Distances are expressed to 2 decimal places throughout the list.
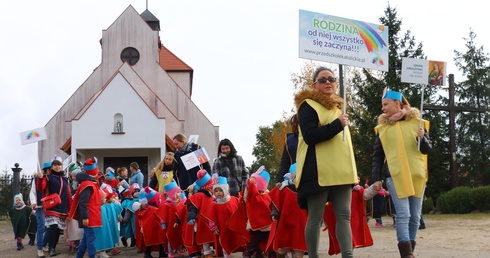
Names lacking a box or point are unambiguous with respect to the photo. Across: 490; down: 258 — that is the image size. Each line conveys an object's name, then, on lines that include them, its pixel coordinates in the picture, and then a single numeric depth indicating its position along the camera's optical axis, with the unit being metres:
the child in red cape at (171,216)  10.17
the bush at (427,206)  26.64
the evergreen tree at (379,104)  30.98
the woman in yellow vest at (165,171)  11.63
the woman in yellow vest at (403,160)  6.89
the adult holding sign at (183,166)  11.36
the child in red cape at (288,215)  8.09
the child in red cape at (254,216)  8.94
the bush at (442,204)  24.64
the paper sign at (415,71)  8.84
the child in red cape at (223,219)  9.23
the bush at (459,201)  23.53
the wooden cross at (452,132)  24.05
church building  34.62
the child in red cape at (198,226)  9.39
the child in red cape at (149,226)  10.51
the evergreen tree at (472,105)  34.22
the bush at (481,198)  22.49
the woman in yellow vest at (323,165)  5.47
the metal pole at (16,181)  23.47
